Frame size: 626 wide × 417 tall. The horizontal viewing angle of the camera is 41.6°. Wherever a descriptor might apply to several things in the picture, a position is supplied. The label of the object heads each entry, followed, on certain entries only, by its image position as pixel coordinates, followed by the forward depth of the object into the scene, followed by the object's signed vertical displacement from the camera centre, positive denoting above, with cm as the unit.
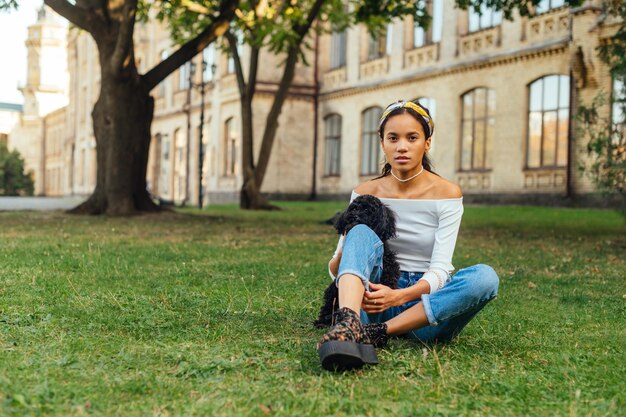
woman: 410 -36
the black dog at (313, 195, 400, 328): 428 -17
